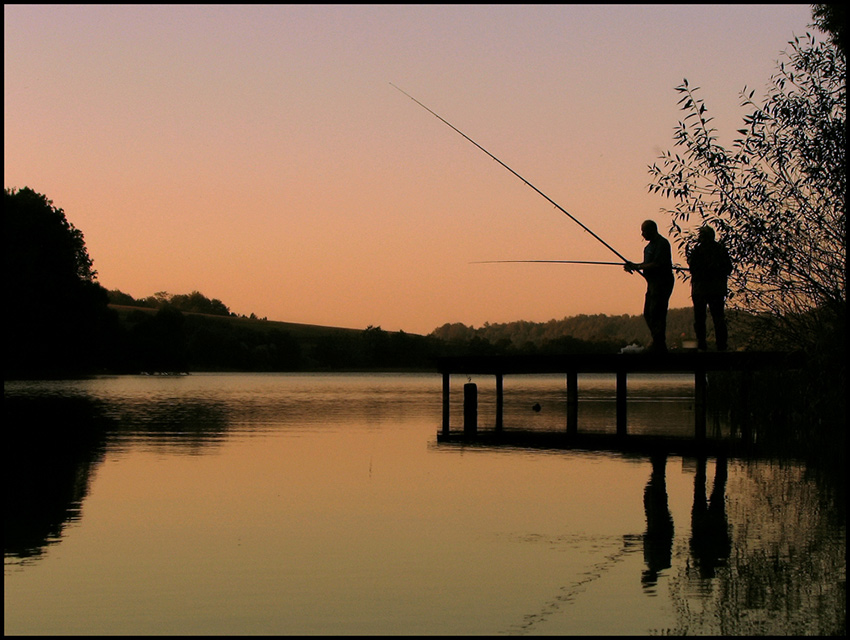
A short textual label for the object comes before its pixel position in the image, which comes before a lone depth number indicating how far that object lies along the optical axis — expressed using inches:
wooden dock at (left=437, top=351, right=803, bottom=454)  802.8
